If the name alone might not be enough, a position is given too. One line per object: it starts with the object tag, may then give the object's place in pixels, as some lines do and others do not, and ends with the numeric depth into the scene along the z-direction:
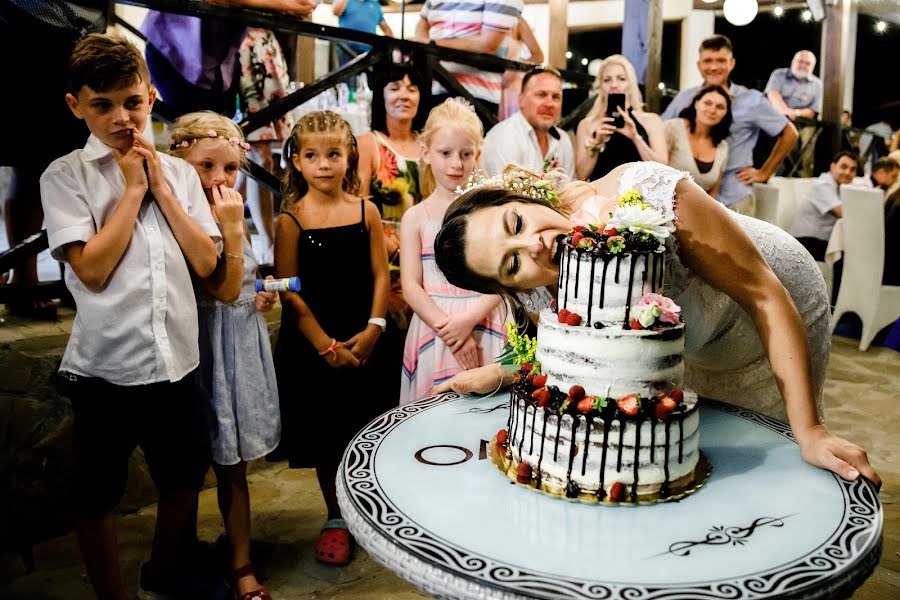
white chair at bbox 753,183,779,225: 6.17
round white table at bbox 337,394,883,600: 1.13
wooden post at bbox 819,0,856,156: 9.38
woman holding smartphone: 4.29
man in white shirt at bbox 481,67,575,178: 3.86
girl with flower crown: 2.48
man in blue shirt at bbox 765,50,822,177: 8.87
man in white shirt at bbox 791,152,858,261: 6.84
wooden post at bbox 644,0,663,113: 5.84
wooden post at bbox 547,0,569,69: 6.04
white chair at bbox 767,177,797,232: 7.03
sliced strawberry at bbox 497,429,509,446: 1.66
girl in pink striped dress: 2.77
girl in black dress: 2.85
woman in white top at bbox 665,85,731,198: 4.85
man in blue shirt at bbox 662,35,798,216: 5.43
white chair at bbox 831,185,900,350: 5.70
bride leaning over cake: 1.66
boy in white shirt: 2.06
